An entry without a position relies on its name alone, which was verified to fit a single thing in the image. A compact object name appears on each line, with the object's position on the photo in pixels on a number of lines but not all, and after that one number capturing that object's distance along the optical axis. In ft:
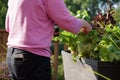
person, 5.87
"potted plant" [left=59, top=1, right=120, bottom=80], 5.92
